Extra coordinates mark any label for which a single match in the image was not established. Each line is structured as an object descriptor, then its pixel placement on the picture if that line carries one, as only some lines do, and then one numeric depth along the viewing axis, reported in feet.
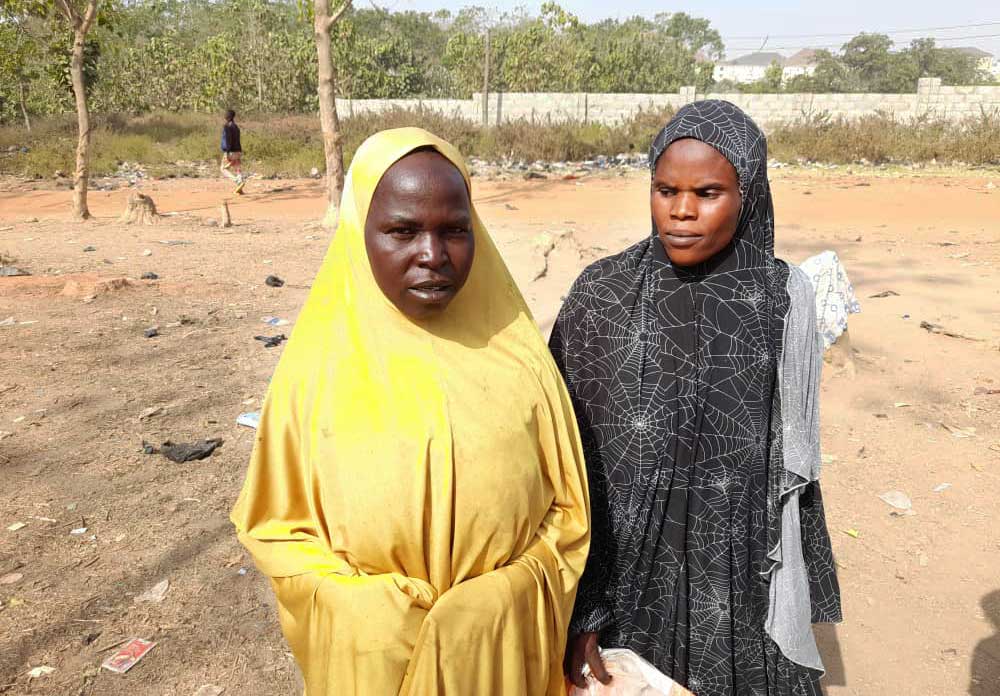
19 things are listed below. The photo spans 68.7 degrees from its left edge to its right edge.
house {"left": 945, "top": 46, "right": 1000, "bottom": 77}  214.90
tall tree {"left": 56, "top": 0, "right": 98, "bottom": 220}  33.53
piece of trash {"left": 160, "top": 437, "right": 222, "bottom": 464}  13.03
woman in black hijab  5.64
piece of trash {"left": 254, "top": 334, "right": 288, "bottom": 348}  18.56
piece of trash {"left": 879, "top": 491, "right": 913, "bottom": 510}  12.03
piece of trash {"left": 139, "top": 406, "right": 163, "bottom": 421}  14.60
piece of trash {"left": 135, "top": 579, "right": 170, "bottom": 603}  9.59
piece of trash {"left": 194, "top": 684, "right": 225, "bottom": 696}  8.10
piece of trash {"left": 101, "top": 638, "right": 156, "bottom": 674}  8.39
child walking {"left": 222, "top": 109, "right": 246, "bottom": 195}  46.37
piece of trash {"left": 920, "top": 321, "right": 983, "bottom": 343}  18.85
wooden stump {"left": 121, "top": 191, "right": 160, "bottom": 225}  34.99
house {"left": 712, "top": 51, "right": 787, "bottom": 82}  323.57
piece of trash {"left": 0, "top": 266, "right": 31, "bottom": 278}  24.26
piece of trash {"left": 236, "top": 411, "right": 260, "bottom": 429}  14.20
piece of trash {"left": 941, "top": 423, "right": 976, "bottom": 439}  14.22
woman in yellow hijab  4.31
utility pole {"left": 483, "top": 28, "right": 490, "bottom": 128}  70.79
